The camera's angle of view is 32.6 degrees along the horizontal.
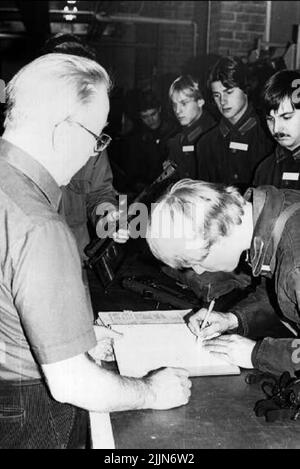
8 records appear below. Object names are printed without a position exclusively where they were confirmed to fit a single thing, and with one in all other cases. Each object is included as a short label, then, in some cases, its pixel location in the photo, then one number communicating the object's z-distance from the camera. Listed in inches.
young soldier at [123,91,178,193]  229.6
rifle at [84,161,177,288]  86.0
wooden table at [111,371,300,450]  46.4
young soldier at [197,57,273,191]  155.5
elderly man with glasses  43.3
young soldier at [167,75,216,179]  174.7
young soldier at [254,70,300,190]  113.0
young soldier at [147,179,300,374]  59.0
